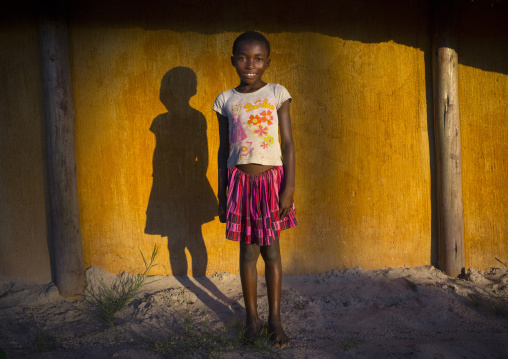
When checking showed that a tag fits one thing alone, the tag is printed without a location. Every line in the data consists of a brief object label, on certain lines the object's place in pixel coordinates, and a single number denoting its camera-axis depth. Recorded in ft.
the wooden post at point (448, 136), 10.44
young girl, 7.93
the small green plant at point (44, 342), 8.07
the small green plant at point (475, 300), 9.50
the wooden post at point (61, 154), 10.07
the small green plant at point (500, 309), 9.11
